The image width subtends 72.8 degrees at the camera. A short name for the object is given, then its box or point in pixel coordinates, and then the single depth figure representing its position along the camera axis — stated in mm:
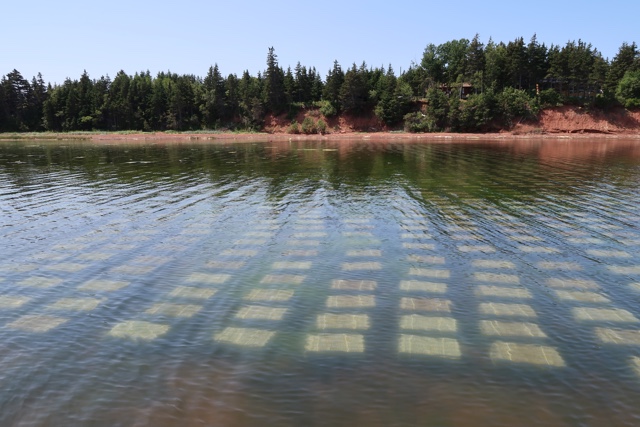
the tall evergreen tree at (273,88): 131375
